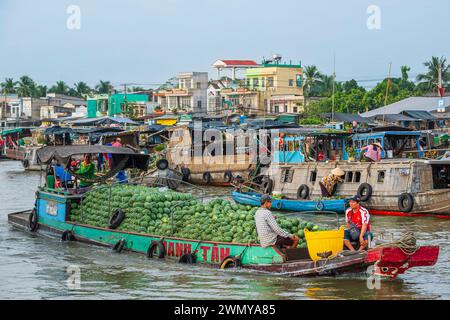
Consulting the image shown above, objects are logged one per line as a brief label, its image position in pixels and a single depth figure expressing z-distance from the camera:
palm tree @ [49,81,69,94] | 112.25
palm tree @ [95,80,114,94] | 106.82
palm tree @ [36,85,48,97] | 107.00
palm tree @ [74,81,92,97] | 111.81
